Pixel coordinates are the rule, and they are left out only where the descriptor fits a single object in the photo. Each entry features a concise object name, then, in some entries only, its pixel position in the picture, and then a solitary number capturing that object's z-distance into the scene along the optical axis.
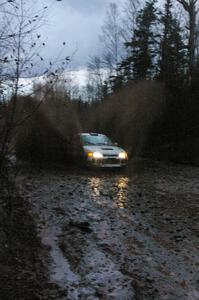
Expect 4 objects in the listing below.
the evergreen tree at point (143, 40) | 40.47
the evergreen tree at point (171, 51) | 25.11
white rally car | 17.02
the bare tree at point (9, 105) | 7.55
